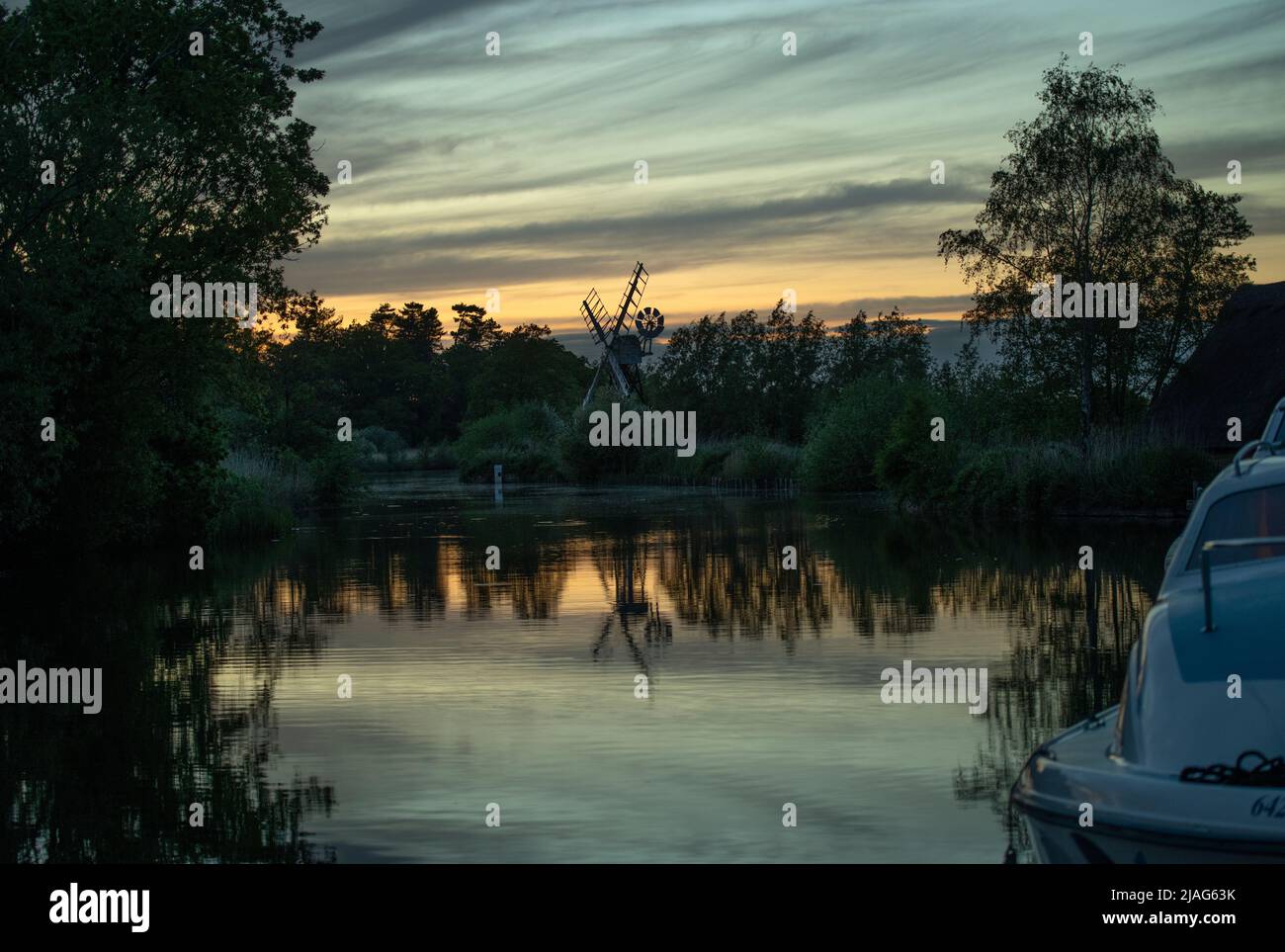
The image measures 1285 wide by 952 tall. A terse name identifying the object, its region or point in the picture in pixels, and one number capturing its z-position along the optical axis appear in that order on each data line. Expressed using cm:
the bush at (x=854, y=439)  6147
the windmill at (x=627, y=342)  9831
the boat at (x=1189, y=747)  648
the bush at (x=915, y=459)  4700
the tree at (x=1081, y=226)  4809
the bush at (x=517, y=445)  8900
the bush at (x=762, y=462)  7006
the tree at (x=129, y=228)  2664
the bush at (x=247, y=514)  3934
